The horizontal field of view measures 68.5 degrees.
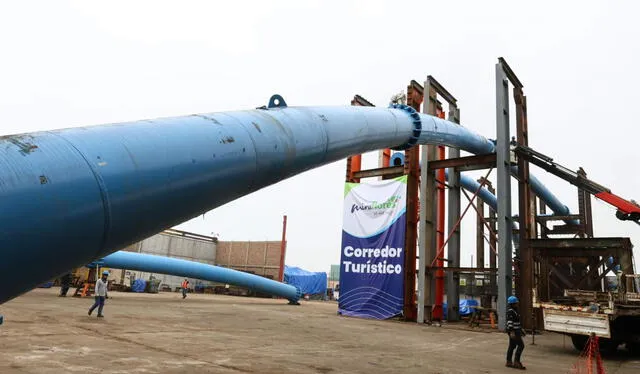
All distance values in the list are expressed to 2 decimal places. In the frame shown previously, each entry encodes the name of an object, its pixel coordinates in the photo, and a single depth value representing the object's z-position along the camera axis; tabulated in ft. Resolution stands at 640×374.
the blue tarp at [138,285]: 116.16
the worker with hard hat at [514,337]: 29.25
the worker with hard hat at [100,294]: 44.16
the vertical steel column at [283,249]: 144.46
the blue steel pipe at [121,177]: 8.34
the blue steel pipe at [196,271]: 80.53
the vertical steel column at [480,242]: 97.04
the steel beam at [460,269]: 56.54
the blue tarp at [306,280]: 154.61
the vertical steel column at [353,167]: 72.95
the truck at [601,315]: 33.99
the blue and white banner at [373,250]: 63.31
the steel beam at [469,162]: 60.64
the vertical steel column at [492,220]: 90.25
